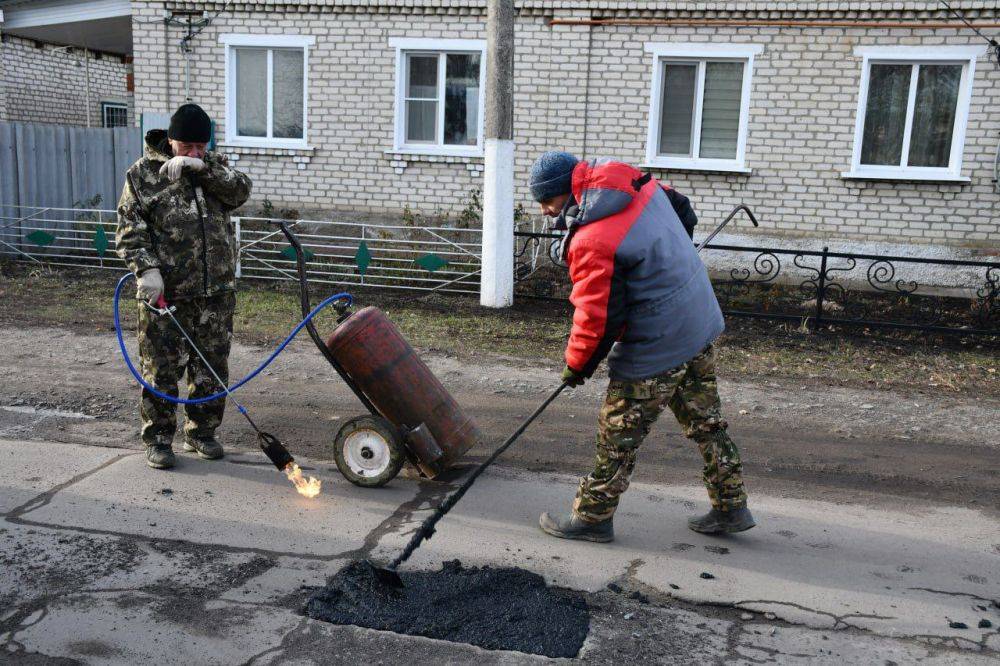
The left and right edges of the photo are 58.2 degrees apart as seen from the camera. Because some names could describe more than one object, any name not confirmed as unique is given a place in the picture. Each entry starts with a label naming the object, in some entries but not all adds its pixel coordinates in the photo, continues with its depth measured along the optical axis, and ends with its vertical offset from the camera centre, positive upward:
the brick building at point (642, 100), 10.91 +1.09
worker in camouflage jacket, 4.43 -0.45
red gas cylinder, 4.32 -1.03
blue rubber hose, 4.43 -1.13
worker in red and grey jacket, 3.48 -0.54
